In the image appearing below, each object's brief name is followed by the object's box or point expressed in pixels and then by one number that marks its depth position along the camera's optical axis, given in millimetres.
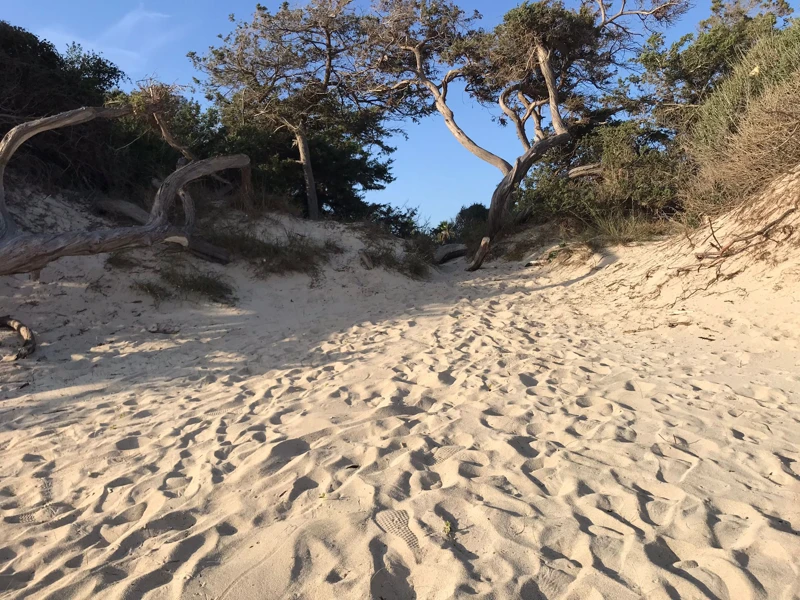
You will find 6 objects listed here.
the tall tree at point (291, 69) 10820
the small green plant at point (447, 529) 2412
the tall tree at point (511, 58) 11016
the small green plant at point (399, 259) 9758
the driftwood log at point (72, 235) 5676
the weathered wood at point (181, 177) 7269
